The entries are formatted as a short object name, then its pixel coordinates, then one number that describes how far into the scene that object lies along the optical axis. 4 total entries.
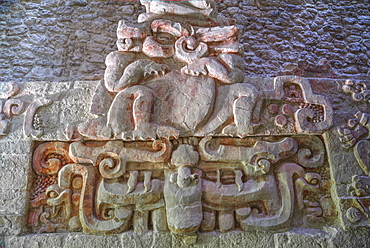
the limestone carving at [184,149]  2.18
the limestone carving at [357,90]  2.50
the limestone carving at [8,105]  2.36
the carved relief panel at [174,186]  2.16
